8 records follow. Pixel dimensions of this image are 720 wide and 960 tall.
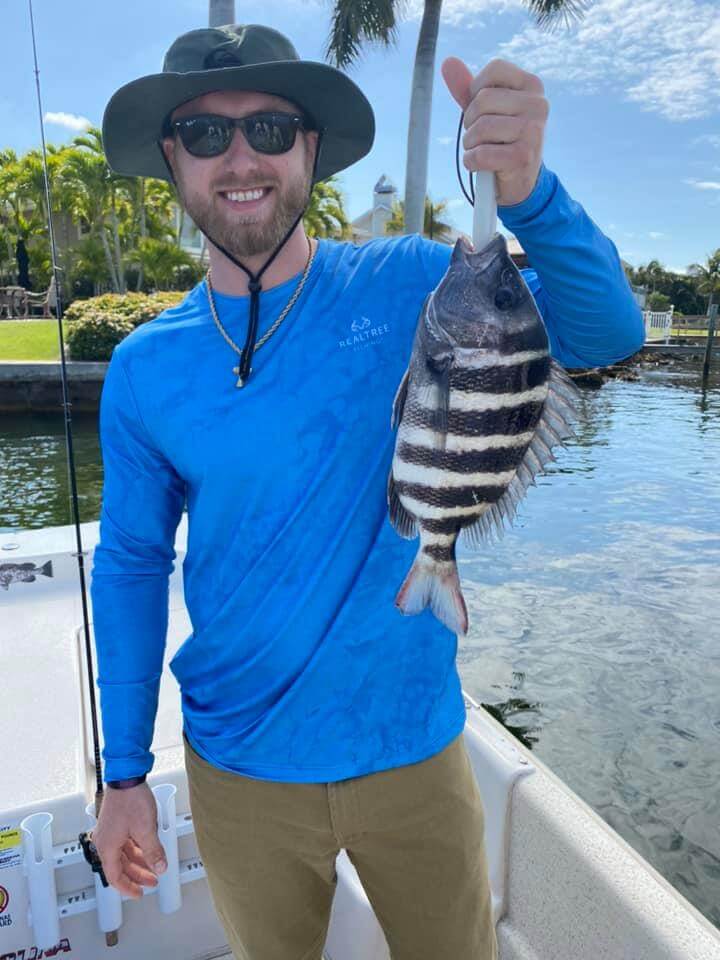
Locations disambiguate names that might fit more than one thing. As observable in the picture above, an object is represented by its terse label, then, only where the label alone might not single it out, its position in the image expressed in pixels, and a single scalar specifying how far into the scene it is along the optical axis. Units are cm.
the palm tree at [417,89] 1343
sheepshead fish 125
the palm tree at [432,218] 3622
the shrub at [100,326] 2003
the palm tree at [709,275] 6144
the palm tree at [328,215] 3262
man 167
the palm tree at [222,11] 700
